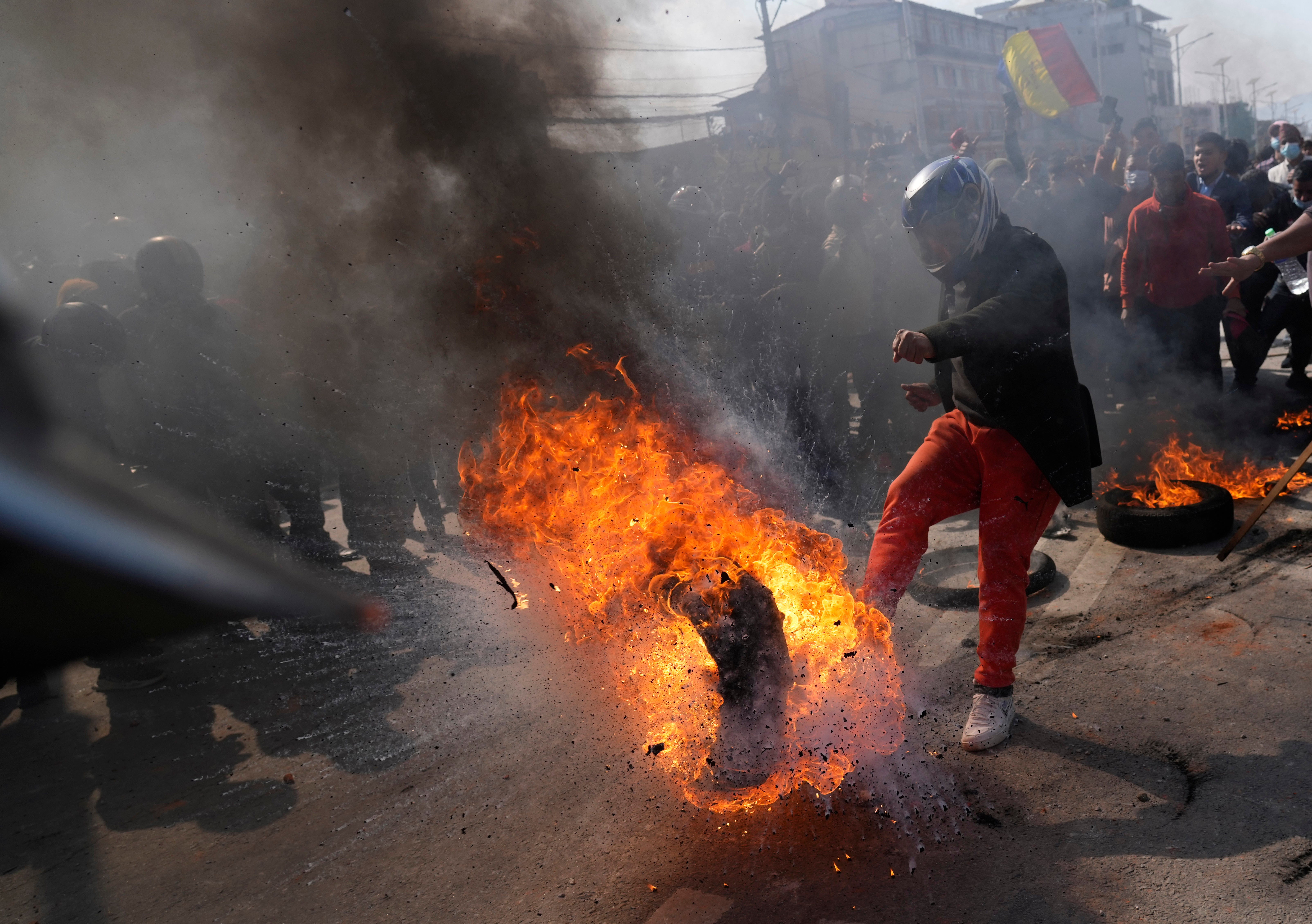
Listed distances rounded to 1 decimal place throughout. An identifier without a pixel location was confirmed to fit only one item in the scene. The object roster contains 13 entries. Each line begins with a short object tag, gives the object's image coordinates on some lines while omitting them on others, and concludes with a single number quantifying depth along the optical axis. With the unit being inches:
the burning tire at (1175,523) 195.0
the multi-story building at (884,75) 748.0
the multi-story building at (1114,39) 1863.9
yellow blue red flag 624.4
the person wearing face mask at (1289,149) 413.7
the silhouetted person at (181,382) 229.1
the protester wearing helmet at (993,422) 128.2
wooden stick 169.9
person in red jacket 259.8
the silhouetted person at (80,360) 207.3
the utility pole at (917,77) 1233.4
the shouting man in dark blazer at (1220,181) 311.4
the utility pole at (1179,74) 1052.5
